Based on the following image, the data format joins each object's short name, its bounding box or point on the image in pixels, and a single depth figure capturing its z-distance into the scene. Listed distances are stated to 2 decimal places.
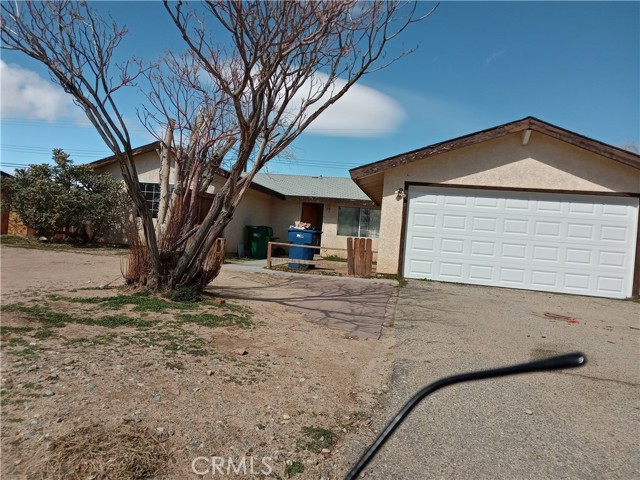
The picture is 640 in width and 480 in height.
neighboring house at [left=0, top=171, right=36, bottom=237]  18.25
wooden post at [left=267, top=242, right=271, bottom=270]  13.07
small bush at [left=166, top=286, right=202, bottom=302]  6.83
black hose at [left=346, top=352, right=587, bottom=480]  1.00
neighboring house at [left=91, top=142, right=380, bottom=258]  16.88
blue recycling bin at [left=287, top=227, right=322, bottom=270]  13.99
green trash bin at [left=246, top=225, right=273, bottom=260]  18.14
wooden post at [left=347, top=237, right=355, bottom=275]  12.06
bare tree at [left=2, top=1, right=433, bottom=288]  6.31
